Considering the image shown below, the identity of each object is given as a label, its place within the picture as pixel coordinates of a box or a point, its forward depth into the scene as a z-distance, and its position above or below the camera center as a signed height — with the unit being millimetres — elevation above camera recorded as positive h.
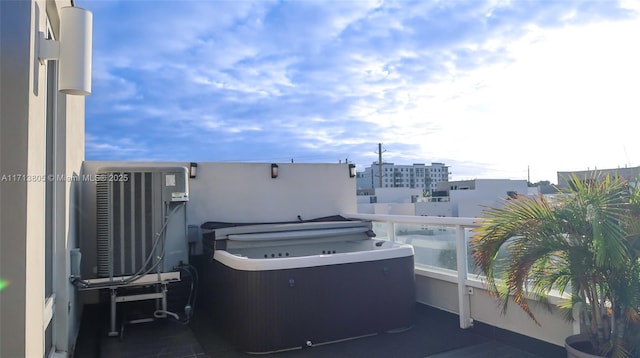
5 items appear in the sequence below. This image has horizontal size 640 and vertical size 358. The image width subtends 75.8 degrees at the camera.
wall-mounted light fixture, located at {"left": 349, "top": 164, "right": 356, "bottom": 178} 6710 +385
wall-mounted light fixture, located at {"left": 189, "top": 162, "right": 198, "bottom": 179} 5594 +370
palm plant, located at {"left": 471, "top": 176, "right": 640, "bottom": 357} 2459 -393
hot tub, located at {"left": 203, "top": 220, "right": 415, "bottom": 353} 3529 -928
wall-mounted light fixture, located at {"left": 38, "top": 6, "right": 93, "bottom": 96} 1923 +704
